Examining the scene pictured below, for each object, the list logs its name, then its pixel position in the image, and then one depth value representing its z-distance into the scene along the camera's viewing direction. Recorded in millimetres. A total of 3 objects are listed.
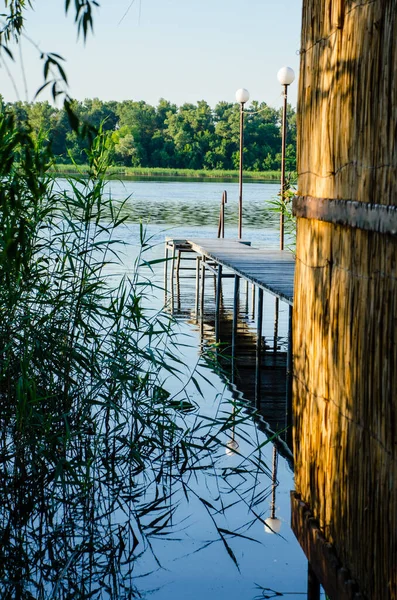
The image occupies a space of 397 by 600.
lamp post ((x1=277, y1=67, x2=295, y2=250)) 15211
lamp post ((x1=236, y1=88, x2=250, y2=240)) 17803
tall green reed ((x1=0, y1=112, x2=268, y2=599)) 5156
